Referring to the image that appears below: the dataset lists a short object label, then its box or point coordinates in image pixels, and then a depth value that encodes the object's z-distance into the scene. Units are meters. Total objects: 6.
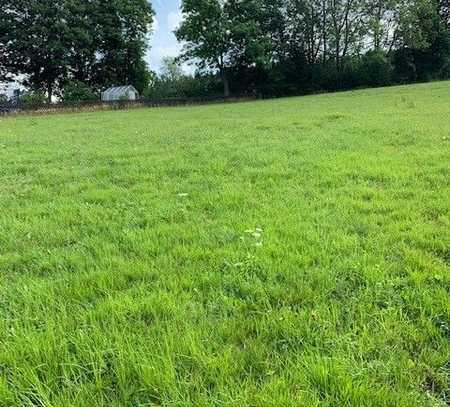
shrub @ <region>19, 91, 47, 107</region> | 31.08
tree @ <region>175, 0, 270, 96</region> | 39.66
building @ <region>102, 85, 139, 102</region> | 39.24
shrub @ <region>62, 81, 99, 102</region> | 35.97
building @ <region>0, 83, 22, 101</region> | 34.80
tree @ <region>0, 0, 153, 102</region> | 36.81
